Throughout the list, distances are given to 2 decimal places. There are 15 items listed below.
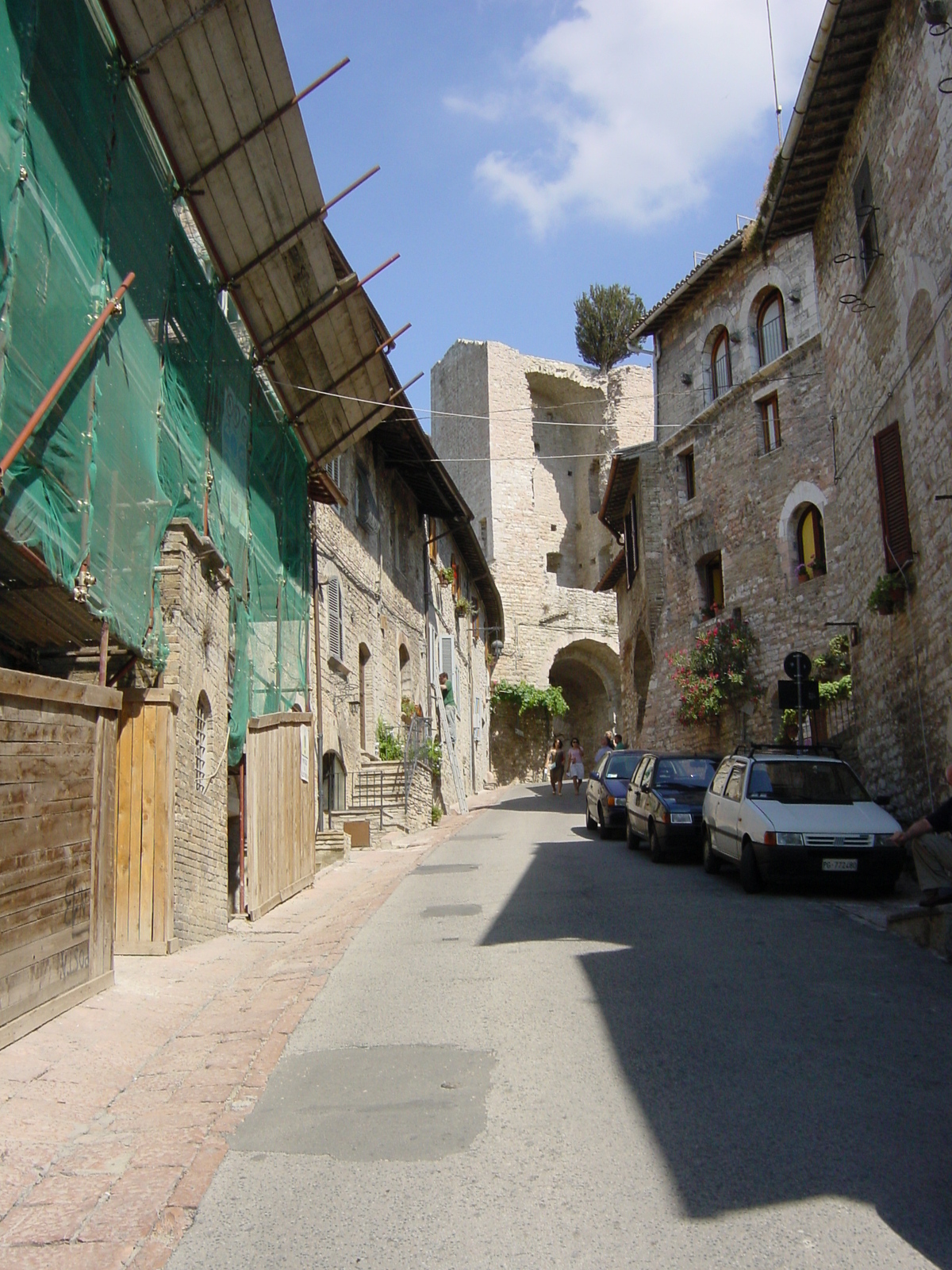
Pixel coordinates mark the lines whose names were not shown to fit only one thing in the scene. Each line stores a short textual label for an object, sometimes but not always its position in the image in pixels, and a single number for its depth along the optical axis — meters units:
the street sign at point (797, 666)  16.30
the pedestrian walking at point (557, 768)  32.06
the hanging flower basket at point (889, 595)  12.66
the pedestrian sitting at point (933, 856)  8.40
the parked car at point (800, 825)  10.59
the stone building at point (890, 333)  11.20
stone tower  46.53
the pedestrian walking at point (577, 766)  31.12
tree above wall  54.03
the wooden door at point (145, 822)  8.25
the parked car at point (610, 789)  18.05
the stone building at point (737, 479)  24.03
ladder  27.97
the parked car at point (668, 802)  14.11
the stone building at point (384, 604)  19.19
